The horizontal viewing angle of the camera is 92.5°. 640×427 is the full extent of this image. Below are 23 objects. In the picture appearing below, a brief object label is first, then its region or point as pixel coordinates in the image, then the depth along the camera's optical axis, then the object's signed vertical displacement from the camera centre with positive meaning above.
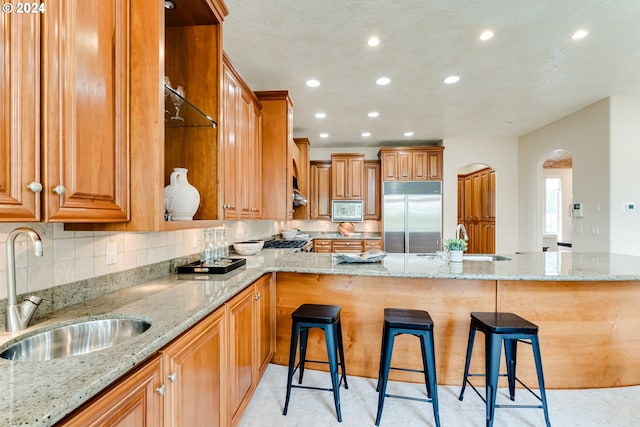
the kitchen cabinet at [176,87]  1.36 +0.61
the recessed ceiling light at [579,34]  2.57 +1.53
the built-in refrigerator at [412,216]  5.89 -0.05
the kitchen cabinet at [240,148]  2.43 +0.60
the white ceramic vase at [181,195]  1.71 +0.10
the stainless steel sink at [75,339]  1.04 -0.48
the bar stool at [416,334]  1.83 -0.80
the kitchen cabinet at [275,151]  3.54 +0.72
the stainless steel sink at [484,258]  2.93 -0.43
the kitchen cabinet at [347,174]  6.34 +0.81
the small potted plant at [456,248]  2.50 -0.29
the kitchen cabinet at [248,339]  1.71 -0.83
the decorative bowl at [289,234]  5.57 -0.38
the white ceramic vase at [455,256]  2.50 -0.35
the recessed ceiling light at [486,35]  2.56 +1.52
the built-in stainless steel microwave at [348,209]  6.34 +0.09
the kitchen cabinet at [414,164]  6.07 +0.98
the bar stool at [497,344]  1.80 -0.79
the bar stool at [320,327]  1.93 -0.75
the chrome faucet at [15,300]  1.00 -0.31
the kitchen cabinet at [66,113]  0.89 +0.34
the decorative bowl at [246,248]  3.14 -0.36
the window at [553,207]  8.73 +0.19
